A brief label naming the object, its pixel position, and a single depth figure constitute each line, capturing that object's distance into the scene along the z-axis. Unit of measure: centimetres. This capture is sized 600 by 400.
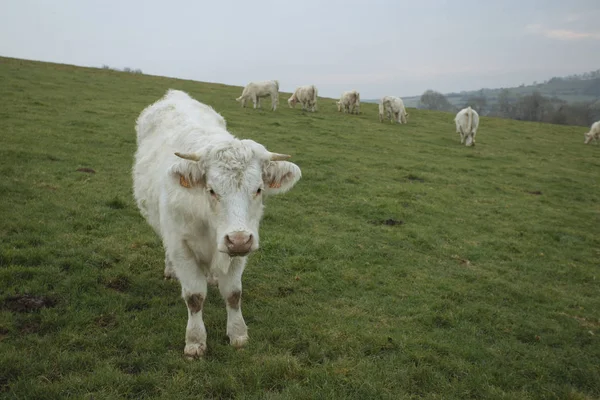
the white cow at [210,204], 400
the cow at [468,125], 2422
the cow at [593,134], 3173
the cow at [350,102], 3206
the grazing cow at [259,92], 2852
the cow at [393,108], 3022
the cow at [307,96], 3088
